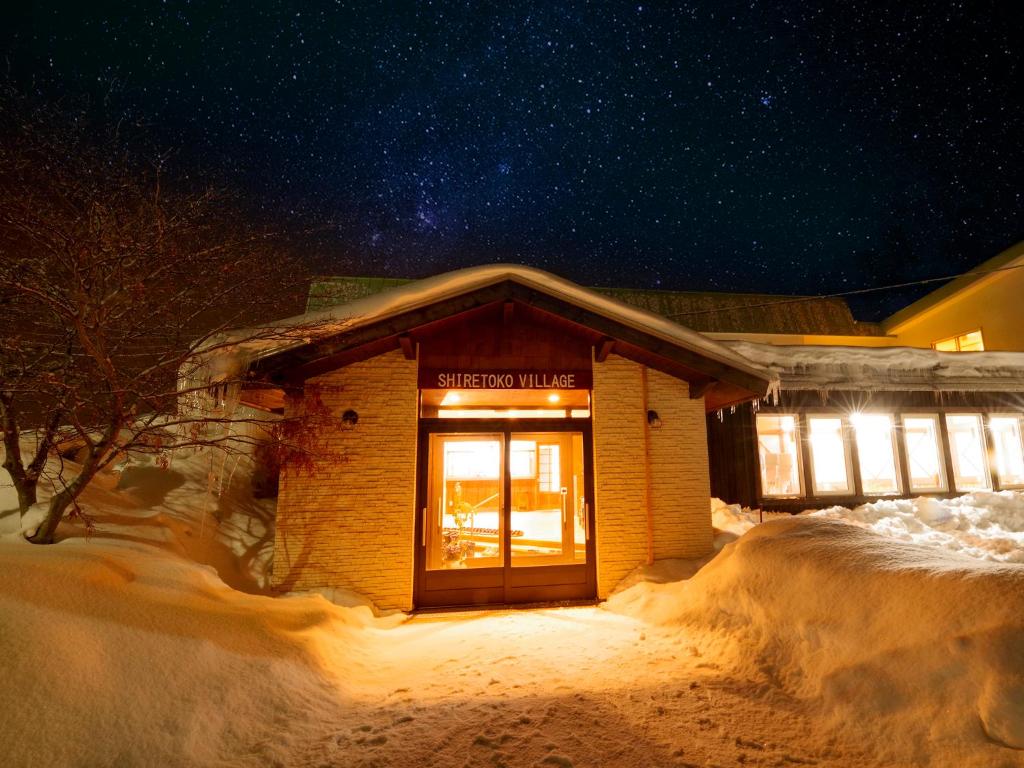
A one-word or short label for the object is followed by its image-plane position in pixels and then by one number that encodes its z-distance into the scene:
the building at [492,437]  6.87
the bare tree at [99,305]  4.51
